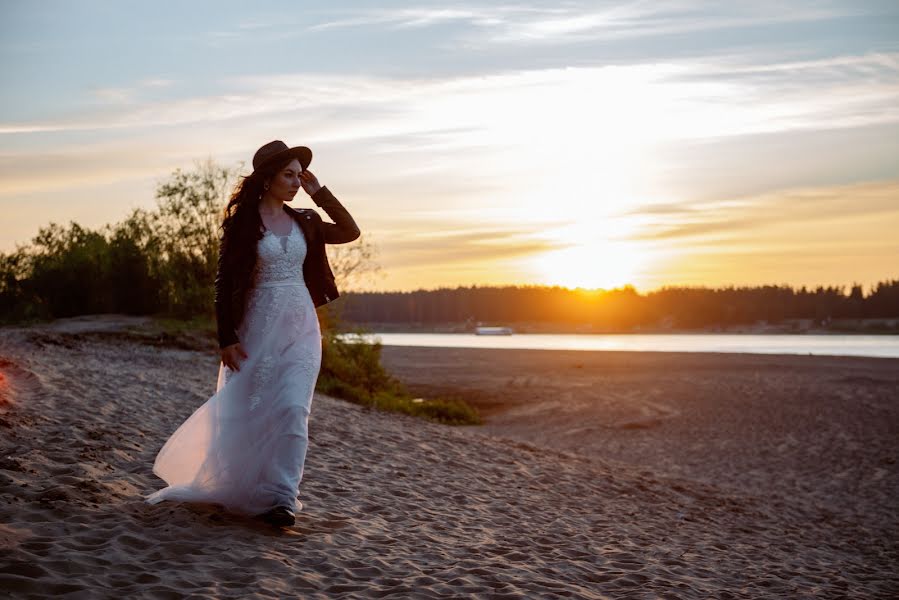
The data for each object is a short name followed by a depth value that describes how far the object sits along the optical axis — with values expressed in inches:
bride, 222.1
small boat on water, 5017.2
